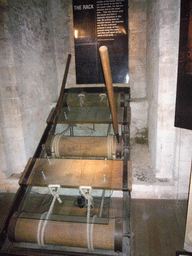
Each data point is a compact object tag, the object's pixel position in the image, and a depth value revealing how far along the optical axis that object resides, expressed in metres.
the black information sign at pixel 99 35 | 5.03
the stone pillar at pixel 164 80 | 2.93
